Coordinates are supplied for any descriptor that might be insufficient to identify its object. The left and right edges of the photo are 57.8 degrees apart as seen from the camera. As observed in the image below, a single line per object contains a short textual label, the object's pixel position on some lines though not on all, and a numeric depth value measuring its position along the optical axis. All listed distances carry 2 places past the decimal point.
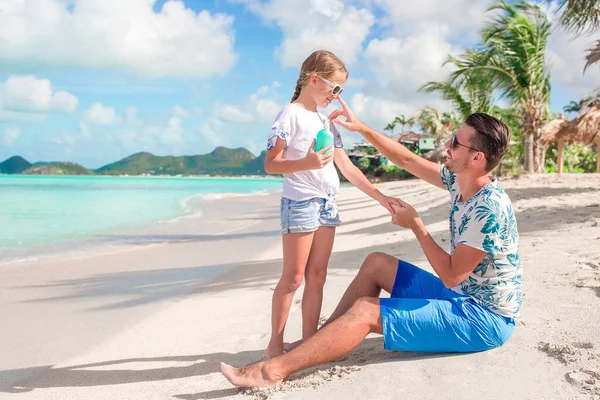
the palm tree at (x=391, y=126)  73.25
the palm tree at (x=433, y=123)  45.12
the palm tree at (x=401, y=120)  71.88
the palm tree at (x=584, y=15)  11.77
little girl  2.95
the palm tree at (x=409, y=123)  64.94
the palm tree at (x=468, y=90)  19.19
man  2.53
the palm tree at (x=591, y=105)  13.26
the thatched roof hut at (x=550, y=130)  25.05
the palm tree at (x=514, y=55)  18.69
